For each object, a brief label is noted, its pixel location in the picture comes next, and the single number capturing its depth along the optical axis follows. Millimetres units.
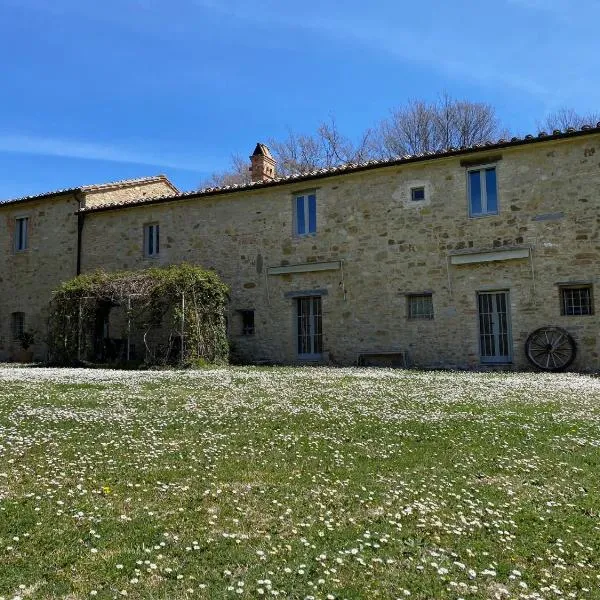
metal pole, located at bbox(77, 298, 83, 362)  15781
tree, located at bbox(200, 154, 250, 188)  34638
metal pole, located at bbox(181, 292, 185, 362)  14625
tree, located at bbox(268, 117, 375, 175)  30984
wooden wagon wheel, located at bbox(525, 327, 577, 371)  13406
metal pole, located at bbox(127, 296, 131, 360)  15398
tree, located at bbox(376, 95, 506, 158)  29672
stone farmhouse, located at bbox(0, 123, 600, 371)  13766
